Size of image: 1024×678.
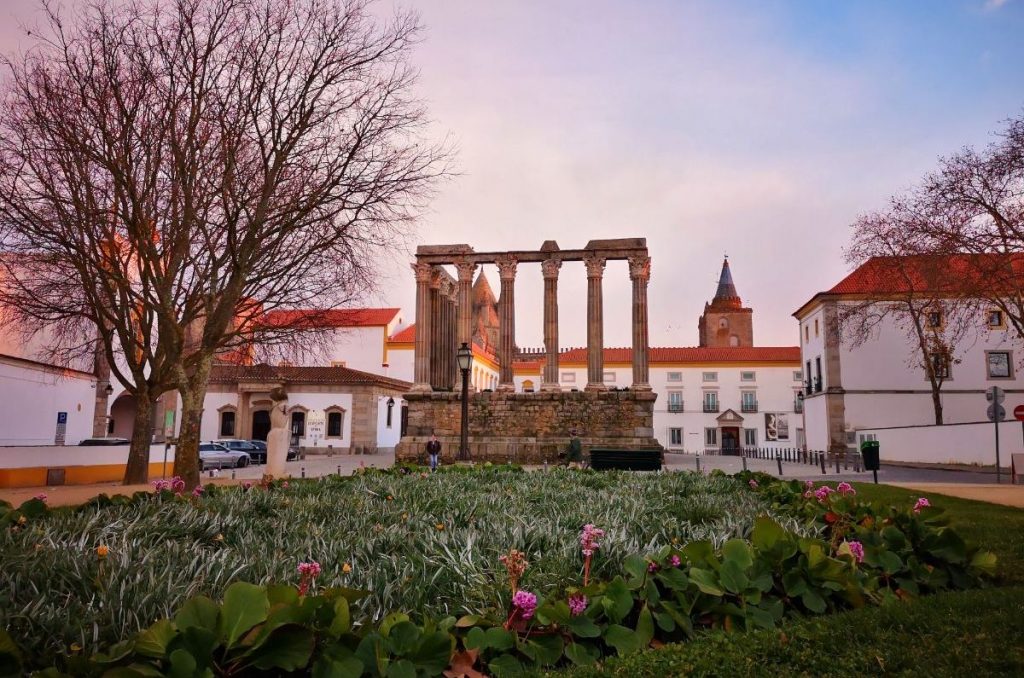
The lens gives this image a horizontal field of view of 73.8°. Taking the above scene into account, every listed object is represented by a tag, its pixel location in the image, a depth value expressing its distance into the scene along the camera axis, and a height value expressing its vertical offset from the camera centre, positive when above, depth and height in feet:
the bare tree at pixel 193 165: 39.91 +16.12
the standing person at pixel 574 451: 81.10 -3.21
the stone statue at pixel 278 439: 57.72 -1.27
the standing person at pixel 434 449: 68.41 -2.47
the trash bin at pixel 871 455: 60.34 -2.69
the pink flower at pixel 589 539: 11.34 -1.93
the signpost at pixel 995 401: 59.11 +2.14
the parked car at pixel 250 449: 108.37 -4.00
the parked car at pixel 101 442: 79.40 -2.18
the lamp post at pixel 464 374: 61.16 +4.56
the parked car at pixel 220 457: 97.14 -4.83
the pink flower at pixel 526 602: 9.22 -2.39
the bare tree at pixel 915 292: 63.62 +16.96
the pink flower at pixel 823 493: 19.21 -1.91
